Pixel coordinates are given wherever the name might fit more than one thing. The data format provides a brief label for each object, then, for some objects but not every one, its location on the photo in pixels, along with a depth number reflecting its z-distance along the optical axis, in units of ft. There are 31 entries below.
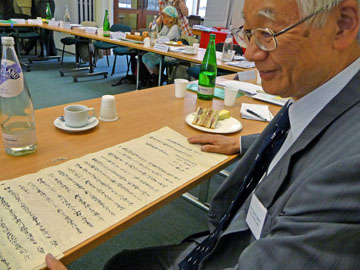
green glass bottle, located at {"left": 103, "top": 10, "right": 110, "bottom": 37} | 13.41
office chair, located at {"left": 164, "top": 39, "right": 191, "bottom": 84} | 12.69
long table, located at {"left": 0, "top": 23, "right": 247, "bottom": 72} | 8.91
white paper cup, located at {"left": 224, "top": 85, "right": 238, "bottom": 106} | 4.52
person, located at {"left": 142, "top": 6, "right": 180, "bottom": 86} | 12.92
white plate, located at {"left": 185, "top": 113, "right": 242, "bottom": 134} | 3.52
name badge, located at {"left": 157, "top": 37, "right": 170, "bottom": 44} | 12.36
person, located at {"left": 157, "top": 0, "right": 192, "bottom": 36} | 14.51
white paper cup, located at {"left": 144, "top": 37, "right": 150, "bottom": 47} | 11.05
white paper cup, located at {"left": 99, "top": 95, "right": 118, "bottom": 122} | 3.53
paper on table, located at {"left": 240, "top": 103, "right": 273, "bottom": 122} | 4.17
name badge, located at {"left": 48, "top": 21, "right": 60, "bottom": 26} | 15.19
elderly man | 1.33
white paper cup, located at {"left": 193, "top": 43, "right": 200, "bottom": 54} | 10.26
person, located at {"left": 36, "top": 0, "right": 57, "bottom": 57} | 18.94
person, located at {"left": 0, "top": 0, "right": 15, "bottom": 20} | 19.03
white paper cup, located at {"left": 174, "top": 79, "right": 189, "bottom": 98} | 4.72
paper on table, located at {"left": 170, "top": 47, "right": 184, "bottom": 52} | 10.52
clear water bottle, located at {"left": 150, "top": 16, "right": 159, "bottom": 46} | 11.36
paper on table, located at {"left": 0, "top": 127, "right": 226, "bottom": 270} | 1.73
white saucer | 3.17
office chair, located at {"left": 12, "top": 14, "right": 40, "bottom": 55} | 16.35
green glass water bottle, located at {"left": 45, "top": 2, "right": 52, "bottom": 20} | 17.79
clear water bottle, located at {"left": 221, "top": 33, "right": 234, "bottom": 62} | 9.48
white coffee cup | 3.17
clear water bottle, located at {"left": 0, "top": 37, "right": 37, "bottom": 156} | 2.43
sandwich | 3.61
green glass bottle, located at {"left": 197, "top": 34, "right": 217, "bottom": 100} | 4.82
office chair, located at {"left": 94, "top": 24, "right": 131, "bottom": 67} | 15.41
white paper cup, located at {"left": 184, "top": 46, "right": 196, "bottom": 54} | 10.01
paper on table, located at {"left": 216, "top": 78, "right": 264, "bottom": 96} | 5.43
